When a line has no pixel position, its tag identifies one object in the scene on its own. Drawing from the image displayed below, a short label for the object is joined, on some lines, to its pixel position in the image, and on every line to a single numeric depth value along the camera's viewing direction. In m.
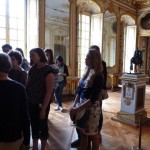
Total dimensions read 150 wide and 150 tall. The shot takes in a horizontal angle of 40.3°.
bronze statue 5.08
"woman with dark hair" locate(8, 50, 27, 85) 2.76
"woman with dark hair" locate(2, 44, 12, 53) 4.31
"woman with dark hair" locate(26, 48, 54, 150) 2.64
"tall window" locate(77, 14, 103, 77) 9.10
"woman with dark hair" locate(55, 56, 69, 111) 5.62
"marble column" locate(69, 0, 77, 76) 7.96
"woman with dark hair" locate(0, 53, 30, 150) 1.61
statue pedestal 4.79
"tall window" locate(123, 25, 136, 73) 11.98
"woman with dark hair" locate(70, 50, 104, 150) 2.32
